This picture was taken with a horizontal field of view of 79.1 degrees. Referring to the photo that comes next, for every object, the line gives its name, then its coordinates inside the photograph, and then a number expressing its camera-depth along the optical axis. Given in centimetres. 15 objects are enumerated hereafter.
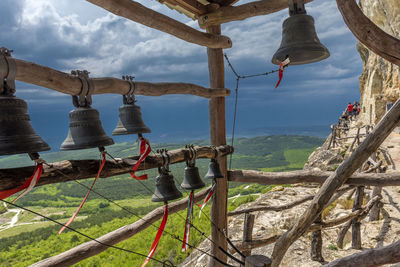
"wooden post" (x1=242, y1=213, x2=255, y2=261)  355
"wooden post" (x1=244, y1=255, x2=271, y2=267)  180
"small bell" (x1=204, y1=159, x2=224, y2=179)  244
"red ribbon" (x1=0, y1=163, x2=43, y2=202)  114
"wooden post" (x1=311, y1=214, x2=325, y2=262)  400
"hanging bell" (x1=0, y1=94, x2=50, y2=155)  99
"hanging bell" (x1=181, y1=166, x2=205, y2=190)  213
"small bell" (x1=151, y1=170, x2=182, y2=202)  178
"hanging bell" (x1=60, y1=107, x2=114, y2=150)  133
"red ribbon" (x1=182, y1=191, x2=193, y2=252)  197
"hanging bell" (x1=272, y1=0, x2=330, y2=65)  207
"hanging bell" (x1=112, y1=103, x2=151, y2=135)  179
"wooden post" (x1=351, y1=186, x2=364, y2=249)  436
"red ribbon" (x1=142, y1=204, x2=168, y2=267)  174
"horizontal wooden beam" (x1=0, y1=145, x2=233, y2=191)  117
